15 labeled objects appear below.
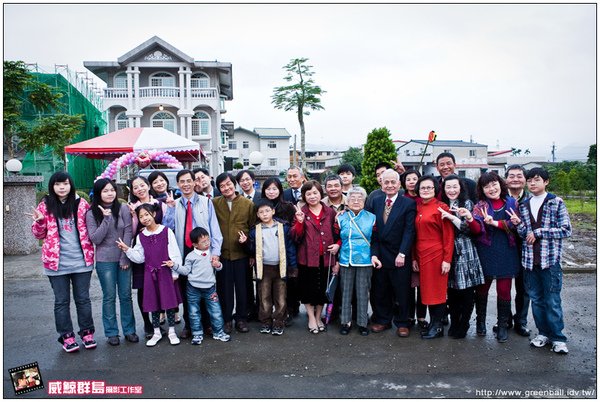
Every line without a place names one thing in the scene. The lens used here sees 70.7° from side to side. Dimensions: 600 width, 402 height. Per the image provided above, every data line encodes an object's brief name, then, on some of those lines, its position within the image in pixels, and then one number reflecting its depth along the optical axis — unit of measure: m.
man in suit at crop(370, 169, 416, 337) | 4.52
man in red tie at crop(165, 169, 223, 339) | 4.54
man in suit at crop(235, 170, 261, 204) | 5.07
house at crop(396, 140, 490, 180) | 43.00
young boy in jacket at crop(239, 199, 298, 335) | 4.64
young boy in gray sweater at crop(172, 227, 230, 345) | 4.41
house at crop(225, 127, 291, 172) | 45.19
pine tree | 15.27
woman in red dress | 4.37
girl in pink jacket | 4.14
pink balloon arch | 11.29
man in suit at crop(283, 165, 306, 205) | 5.31
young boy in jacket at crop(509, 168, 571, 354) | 4.08
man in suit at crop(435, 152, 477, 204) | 5.12
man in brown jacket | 4.68
